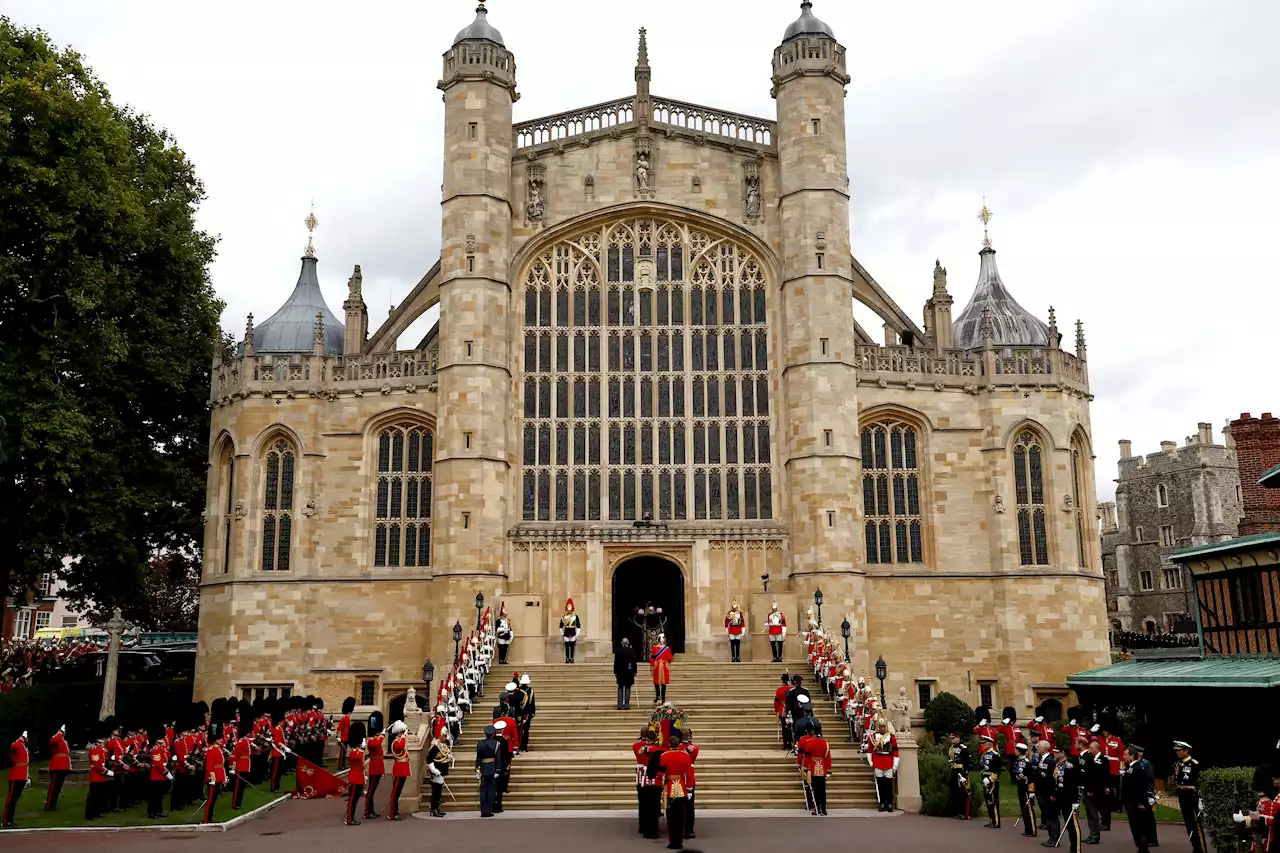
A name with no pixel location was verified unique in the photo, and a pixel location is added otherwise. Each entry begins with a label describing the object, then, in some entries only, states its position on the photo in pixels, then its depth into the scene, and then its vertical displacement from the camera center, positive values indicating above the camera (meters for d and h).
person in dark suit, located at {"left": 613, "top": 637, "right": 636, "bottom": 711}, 24.70 -0.48
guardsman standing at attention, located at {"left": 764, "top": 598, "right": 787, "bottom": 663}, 28.28 +0.41
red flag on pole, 21.95 -2.51
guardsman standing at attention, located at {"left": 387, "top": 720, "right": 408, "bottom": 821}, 19.66 -2.05
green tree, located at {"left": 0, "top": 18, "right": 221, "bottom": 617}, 27.61 +9.09
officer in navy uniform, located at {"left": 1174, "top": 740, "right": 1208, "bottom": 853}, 15.23 -2.13
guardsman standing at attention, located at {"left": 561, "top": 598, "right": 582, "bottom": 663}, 28.78 +0.46
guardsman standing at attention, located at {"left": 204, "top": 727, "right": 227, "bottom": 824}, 18.89 -1.96
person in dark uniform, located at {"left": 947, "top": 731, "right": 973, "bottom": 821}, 19.38 -2.31
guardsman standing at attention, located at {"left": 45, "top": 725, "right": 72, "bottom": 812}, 19.78 -1.93
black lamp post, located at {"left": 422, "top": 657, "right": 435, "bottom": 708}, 24.72 -0.43
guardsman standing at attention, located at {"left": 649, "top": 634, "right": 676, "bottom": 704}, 24.56 -0.44
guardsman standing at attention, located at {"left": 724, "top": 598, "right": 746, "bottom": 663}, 28.92 +0.48
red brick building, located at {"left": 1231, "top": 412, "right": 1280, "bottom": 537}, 42.09 +6.96
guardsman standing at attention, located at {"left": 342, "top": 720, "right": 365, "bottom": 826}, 18.98 -2.21
